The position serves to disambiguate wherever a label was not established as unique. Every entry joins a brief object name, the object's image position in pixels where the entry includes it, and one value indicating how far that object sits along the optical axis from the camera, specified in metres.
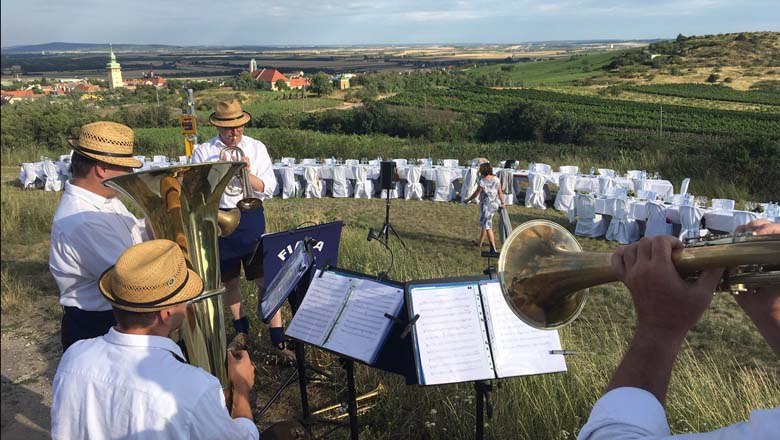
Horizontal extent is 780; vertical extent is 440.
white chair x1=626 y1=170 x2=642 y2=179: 13.26
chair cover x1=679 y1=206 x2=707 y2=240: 9.30
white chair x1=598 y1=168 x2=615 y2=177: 13.32
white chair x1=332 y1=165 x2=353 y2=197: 14.49
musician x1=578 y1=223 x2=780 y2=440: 1.30
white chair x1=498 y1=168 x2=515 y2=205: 13.20
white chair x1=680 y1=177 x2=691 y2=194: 11.36
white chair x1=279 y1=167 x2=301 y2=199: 14.71
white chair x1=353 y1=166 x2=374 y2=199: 14.33
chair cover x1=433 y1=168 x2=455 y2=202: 13.62
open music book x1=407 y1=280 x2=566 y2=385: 2.45
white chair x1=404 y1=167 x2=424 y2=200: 14.02
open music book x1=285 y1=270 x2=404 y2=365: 2.65
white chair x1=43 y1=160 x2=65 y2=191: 15.59
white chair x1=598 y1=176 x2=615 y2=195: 11.96
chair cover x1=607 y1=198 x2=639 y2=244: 10.20
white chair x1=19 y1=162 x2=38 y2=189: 15.78
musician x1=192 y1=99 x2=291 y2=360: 4.70
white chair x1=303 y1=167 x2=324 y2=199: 14.77
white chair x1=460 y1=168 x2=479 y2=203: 13.27
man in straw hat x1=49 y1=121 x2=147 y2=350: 2.97
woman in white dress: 9.33
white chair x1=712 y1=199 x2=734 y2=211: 9.49
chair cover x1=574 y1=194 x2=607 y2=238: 10.70
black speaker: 9.87
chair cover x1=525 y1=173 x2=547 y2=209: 12.74
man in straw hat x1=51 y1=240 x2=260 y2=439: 1.81
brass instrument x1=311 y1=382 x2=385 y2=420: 3.94
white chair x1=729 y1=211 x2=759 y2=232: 8.71
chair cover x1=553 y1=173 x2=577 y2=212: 12.39
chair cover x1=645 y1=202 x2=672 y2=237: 9.81
